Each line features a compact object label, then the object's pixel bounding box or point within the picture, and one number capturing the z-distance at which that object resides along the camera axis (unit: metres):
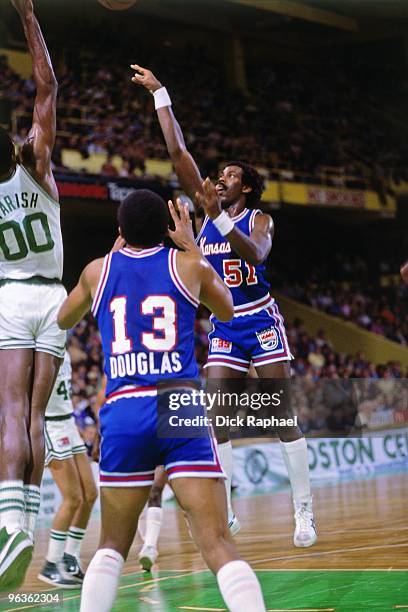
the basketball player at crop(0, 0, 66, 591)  12.01
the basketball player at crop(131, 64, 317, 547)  15.02
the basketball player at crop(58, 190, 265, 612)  9.03
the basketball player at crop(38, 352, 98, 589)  14.52
